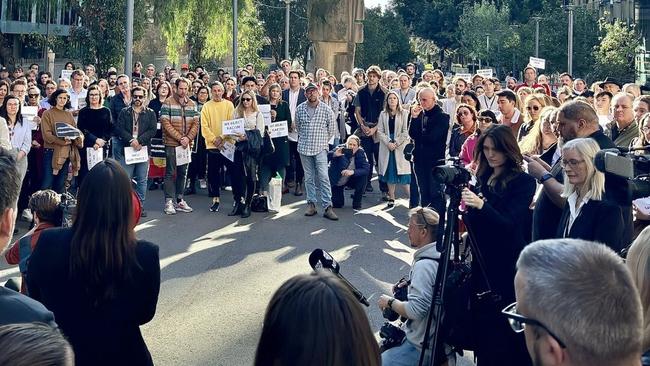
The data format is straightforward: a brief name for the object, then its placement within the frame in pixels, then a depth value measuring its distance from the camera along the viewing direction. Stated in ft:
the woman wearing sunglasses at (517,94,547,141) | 33.88
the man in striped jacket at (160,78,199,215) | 45.52
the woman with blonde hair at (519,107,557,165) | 27.55
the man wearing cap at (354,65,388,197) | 51.90
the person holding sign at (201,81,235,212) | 46.32
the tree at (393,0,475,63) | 251.39
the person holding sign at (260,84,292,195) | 46.70
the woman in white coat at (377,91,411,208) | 48.03
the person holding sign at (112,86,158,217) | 43.93
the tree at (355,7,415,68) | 193.47
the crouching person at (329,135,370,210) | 47.09
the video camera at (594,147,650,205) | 14.19
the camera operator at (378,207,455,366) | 18.06
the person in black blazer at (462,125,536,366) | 17.80
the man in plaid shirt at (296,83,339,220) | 44.39
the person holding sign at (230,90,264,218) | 44.91
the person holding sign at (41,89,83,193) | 42.37
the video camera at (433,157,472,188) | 17.79
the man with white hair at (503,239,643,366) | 8.59
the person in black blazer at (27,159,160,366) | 13.92
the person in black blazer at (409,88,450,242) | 42.63
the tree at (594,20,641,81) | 120.37
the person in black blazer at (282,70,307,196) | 52.70
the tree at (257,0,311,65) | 189.47
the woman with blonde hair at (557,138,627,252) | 17.08
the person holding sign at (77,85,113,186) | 43.68
